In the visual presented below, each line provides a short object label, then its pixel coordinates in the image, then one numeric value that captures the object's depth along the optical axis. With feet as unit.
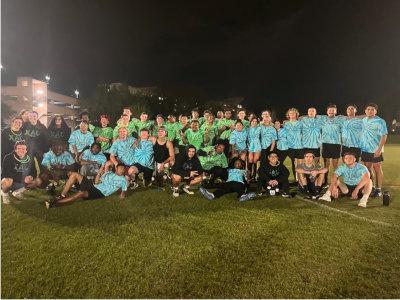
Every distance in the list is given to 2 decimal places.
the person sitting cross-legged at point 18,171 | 27.86
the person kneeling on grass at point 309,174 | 29.07
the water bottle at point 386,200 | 25.86
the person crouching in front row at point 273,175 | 28.50
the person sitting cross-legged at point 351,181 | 26.61
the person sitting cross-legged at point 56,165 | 30.40
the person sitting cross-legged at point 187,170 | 29.63
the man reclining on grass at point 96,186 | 25.40
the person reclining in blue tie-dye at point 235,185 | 27.38
